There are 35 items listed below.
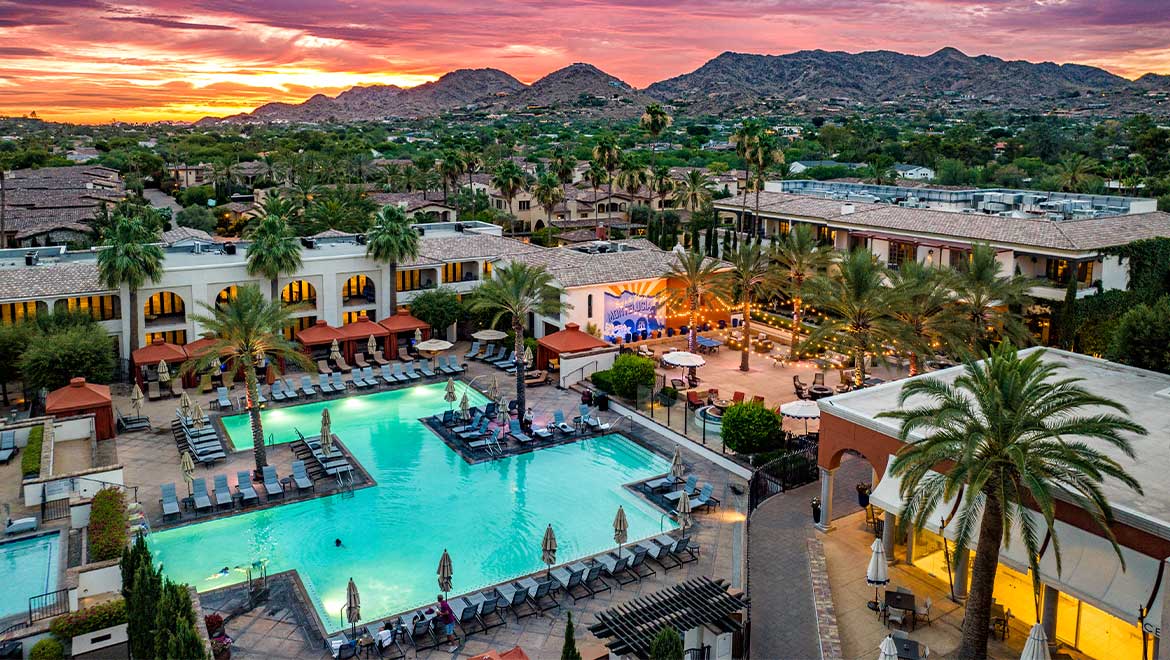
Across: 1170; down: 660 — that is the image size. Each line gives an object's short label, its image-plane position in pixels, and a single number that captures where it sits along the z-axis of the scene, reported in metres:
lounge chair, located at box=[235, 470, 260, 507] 24.58
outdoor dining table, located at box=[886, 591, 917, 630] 17.27
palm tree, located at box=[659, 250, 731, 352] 39.81
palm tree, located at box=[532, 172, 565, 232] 66.38
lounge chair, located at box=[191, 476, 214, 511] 23.77
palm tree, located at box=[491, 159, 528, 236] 68.50
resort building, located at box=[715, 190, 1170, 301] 38.47
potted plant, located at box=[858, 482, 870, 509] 23.17
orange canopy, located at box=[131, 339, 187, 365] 34.22
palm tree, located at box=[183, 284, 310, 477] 25.92
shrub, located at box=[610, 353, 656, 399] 32.91
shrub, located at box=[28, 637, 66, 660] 15.81
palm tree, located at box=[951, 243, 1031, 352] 32.84
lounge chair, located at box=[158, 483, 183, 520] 23.16
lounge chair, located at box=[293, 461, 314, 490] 25.40
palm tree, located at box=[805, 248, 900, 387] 30.98
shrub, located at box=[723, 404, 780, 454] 26.77
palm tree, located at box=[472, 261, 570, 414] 31.66
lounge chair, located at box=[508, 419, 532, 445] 29.66
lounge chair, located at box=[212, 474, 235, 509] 24.02
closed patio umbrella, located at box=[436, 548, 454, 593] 18.52
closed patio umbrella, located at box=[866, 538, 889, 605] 17.97
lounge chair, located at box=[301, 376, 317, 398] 34.72
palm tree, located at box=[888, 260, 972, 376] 31.06
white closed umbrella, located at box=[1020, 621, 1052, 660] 13.95
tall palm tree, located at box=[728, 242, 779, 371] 39.78
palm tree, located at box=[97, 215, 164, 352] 34.53
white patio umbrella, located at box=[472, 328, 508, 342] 38.88
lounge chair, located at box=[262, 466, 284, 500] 24.92
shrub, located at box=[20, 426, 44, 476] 24.06
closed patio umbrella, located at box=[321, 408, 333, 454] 27.20
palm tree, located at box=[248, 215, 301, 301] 37.81
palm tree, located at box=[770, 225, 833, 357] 40.81
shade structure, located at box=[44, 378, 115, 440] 28.72
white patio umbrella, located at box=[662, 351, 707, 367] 34.42
